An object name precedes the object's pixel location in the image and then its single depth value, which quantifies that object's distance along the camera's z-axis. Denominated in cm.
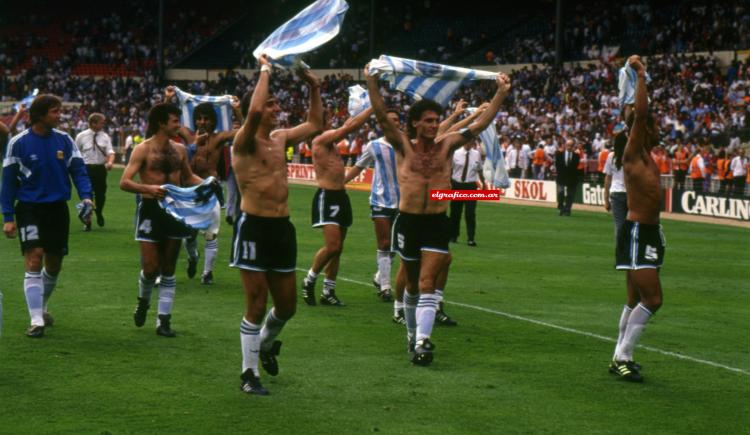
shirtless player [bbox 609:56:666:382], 916
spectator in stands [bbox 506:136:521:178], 3962
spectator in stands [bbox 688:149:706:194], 3170
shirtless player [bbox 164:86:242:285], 1416
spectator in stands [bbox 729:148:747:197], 3083
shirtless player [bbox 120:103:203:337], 1081
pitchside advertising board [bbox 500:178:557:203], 3584
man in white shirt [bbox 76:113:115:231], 2277
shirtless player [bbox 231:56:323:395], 845
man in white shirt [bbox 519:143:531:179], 3928
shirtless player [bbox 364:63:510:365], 962
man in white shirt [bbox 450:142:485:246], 2142
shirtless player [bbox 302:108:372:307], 1323
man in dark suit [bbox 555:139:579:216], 3044
